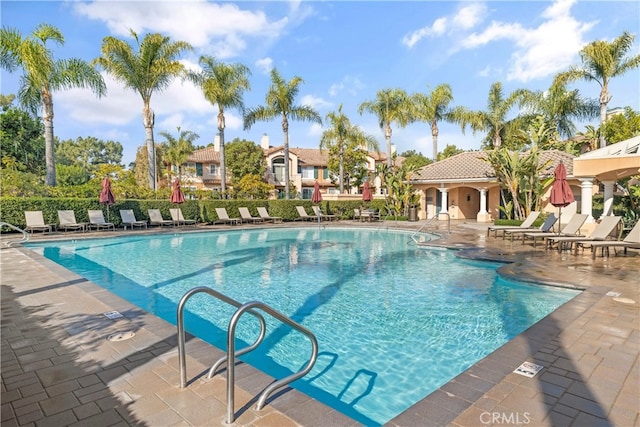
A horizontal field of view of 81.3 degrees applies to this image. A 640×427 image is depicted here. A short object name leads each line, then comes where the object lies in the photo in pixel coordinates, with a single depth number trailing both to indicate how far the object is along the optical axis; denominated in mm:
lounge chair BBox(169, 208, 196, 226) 22025
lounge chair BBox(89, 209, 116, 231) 18781
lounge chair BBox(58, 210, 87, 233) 17922
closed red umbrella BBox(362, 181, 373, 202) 26850
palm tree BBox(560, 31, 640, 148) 23625
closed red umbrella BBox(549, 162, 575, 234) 12898
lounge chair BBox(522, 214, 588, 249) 13086
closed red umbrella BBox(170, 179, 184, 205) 21000
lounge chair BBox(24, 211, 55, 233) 17031
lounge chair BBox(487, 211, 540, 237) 15469
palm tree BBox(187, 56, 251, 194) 27062
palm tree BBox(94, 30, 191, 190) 22703
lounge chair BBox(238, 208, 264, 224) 24681
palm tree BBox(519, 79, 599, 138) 28391
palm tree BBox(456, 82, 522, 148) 33625
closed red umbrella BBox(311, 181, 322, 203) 25812
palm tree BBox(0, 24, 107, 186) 18078
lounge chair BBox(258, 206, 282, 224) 25578
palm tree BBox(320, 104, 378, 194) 34656
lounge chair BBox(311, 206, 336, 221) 27703
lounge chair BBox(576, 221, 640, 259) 10469
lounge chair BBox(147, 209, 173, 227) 21344
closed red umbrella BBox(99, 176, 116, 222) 18075
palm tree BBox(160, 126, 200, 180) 42375
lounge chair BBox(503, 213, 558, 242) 14305
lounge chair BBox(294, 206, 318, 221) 27352
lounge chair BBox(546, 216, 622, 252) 11820
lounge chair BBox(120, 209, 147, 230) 20047
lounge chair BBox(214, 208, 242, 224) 24062
